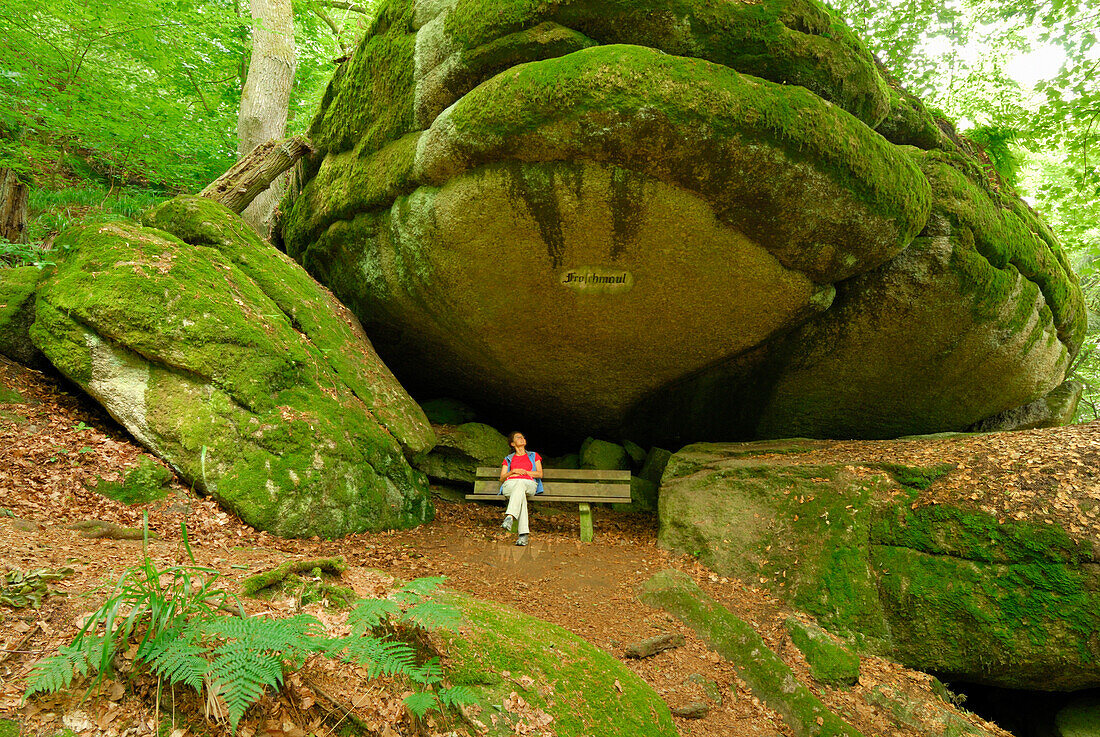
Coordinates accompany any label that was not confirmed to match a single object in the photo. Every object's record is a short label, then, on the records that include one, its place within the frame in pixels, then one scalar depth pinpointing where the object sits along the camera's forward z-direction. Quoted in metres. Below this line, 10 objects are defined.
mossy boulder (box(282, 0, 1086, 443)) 5.21
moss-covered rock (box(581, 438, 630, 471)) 8.91
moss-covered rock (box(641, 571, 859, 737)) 3.84
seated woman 6.40
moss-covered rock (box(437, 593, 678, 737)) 2.53
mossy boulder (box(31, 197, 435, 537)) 4.61
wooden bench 6.91
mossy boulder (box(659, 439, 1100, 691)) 4.26
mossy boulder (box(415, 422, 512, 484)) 7.72
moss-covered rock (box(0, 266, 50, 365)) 5.14
